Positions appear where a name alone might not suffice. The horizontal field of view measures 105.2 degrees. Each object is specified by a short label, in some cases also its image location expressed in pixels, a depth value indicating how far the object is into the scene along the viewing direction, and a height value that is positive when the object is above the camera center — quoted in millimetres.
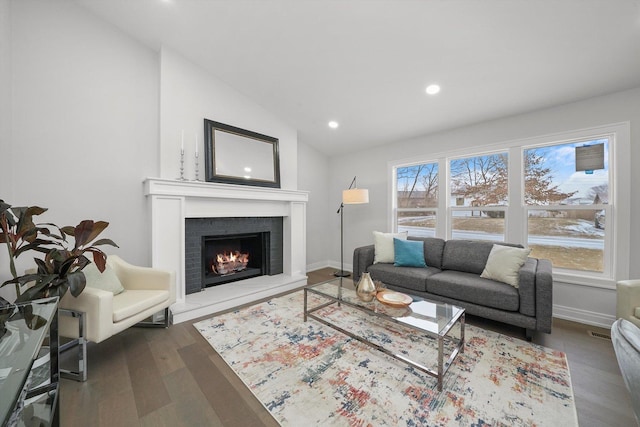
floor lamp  3844 +272
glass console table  770 -530
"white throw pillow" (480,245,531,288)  2412 -525
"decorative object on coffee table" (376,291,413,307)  2028 -739
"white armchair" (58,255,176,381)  1714 -725
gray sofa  2156 -730
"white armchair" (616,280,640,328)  1911 -704
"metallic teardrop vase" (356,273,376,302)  2158 -677
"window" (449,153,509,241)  3223 +237
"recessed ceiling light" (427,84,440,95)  2687 +1386
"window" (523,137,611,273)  2602 +122
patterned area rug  1390 -1144
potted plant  1598 -304
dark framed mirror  3084 +791
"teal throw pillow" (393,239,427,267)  3170 -531
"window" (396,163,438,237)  3867 +242
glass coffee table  1664 -794
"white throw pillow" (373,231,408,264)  3361 -471
